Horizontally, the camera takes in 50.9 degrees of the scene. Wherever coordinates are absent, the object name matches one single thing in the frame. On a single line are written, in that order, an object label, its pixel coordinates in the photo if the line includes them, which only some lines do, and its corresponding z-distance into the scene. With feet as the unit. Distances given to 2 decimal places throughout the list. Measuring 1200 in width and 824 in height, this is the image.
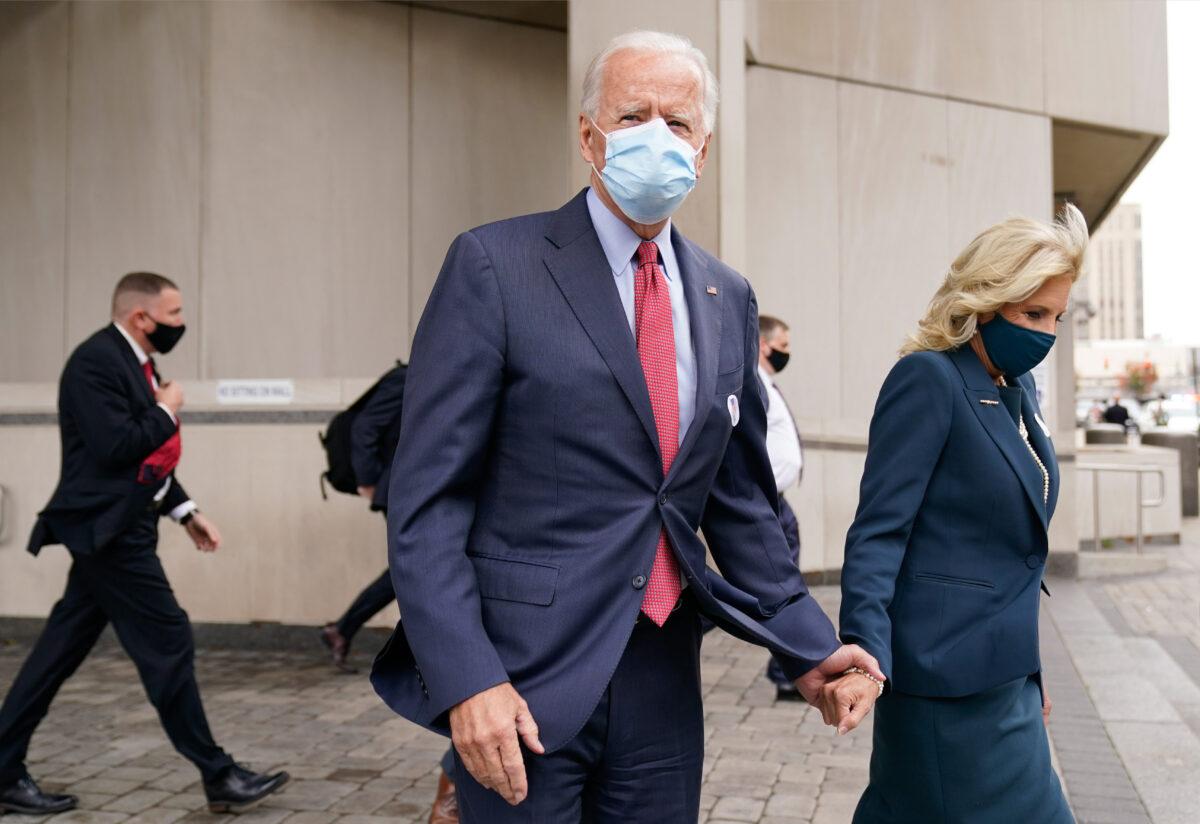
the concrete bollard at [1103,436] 71.77
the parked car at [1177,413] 169.33
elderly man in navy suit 6.57
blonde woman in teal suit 8.95
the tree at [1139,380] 217.97
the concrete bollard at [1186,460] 66.33
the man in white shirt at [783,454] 19.84
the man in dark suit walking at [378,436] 21.77
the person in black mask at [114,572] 15.62
